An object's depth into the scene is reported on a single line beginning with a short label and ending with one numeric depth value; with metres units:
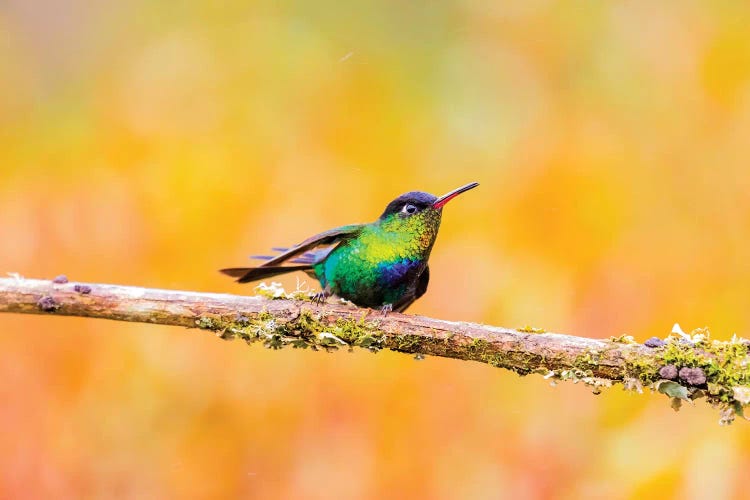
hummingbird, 8.16
